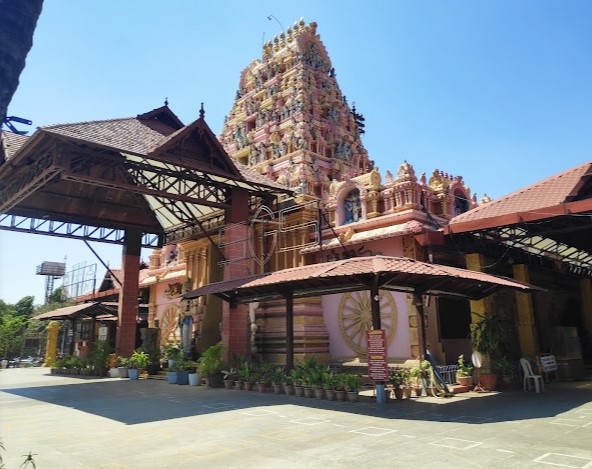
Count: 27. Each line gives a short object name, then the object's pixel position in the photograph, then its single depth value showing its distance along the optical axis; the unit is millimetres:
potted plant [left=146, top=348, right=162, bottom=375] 19600
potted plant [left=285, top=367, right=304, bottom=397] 11680
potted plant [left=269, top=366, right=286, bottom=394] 12398
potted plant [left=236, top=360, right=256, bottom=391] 13359
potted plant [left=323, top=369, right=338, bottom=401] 10805
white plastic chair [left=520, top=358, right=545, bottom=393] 11953
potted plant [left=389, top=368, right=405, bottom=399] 10617
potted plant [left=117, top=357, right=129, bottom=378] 19266
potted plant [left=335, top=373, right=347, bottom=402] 10617
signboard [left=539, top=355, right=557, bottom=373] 13727
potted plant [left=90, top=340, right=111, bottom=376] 20359
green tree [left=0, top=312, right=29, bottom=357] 37250
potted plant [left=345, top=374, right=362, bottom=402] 10445
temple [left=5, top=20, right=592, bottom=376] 13703
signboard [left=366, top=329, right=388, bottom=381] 10180
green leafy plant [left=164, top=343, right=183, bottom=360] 17359
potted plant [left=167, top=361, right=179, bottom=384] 16141
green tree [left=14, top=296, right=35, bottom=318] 56469
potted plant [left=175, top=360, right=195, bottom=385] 15883
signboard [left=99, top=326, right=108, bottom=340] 29302
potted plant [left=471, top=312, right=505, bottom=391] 12625
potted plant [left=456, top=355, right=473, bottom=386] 12453
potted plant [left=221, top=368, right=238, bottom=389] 14070
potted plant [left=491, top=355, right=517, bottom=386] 12914
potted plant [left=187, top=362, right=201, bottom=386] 15359
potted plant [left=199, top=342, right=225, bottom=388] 14422
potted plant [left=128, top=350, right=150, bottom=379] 19031
